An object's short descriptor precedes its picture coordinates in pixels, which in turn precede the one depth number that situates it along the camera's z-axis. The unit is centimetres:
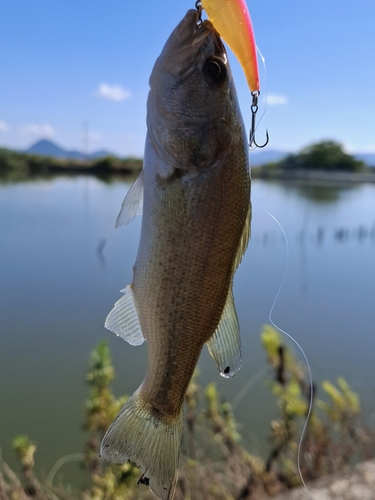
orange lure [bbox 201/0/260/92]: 19
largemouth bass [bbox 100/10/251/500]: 20
